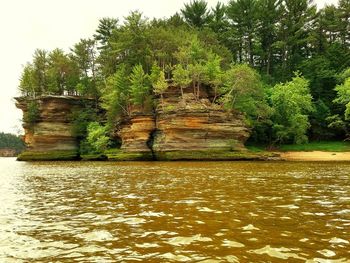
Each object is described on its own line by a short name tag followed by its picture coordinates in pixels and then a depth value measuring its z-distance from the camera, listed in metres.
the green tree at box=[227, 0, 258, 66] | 73.88
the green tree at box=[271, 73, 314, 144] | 51.59
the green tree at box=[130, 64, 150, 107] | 51.34
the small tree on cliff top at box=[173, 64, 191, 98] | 47.34
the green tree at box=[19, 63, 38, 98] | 72.19
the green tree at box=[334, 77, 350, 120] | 48.08
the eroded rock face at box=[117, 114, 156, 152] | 49.91
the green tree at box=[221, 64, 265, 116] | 46.81
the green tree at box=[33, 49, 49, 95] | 73.75
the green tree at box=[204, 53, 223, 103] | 48.22
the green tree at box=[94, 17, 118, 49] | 82.06
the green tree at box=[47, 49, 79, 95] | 72.38
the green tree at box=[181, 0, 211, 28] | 81.19
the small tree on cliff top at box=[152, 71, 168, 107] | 48.41
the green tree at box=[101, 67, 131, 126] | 54.28
